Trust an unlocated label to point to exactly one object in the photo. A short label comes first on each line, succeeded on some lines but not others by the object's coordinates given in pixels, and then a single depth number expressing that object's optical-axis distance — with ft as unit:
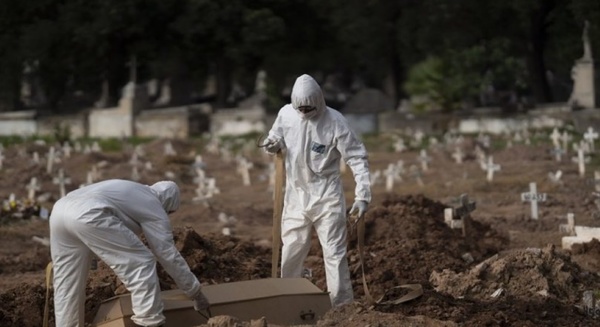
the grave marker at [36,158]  106.03
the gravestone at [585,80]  140.46
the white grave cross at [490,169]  87.06
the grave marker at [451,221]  56.75
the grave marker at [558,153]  97.60
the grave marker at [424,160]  101.67
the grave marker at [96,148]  125.86
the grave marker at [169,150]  118.56
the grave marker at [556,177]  83.92
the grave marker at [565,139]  108.64
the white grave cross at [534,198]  64.64
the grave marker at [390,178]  88.56
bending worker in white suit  30.73
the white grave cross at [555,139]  108.65
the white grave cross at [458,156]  106.93
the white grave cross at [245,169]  99.86
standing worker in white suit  36.99
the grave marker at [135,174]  93.91
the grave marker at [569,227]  58.18
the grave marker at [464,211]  57.21
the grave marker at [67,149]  119.38
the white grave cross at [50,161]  101.08
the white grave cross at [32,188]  82.78
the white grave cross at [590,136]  97.93
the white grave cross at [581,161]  88.80
